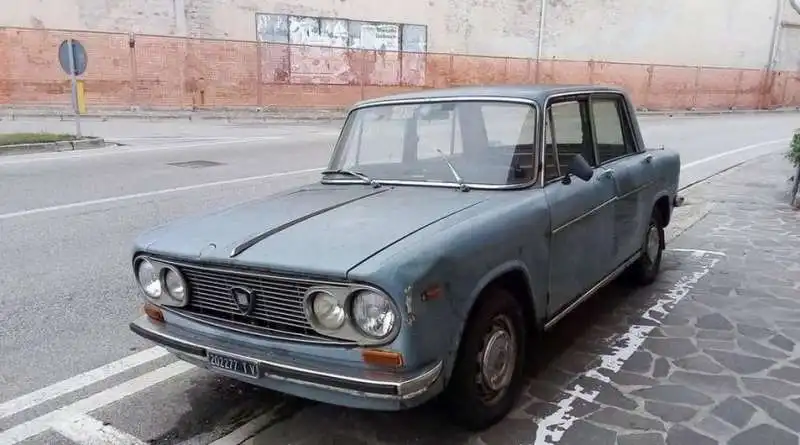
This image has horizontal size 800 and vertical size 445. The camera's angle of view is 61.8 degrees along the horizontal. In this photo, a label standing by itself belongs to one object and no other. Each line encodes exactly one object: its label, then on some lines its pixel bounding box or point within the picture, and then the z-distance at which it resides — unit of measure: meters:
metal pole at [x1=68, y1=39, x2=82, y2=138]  15.33
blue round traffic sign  15.20
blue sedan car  2.69
